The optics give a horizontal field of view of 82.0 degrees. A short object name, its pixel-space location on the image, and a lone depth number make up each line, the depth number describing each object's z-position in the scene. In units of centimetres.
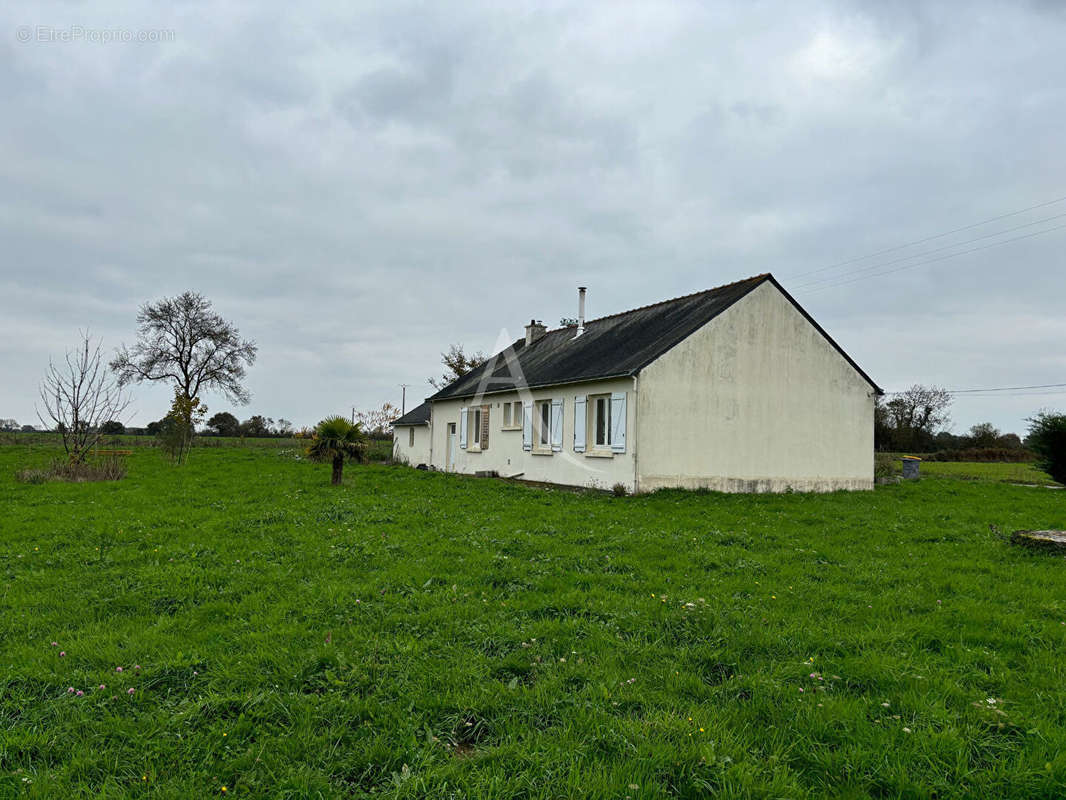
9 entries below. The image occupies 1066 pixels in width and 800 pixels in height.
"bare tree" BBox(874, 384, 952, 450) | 4828
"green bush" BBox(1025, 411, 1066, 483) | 2095
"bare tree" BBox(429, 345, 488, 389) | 4291
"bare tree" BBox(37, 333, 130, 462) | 1786
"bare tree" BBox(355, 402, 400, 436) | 4162
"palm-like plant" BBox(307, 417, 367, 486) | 1579
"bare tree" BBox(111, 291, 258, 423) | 4062
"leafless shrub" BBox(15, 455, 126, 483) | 1598
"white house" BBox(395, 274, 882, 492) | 1514
